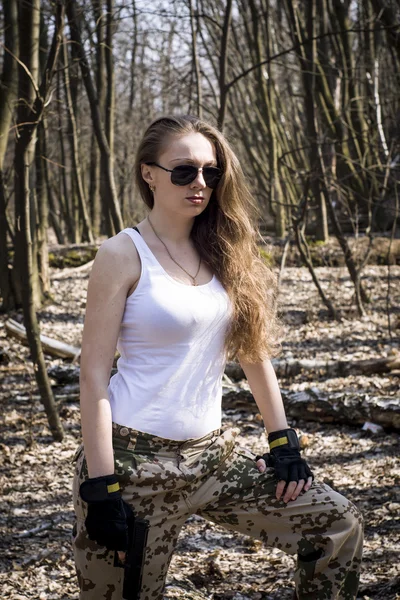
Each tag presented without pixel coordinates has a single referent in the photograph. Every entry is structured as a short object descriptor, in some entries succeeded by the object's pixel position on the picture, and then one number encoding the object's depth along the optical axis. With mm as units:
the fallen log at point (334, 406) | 5250
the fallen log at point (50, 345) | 7635
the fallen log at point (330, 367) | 6594
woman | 2232
